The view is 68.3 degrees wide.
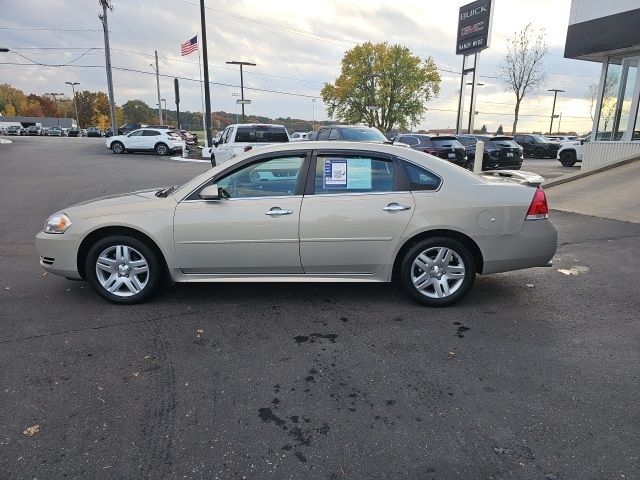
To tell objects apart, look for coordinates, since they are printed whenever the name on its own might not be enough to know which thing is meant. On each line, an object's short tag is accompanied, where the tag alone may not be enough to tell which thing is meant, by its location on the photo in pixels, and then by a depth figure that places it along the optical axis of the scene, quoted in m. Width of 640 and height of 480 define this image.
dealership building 15.02
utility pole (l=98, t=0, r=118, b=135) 35.31
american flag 27.14
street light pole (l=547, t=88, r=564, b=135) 72.12
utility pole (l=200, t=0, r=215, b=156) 23.22
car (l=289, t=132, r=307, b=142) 34.54
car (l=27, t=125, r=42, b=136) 70.49
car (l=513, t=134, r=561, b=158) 29.56
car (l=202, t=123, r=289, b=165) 15.57
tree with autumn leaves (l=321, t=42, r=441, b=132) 58.72
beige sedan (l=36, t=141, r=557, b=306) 4.30
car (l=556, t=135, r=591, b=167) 23.25
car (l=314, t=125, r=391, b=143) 13.58
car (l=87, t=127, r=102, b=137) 76.06
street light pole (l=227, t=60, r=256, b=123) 41.28
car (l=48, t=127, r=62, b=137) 74.82
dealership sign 33.88
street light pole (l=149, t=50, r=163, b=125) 58.01
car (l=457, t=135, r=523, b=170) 19.89
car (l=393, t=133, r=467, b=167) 17.53
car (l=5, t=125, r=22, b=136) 71.16
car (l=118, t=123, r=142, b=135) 53.47
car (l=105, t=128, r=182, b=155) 29.09
